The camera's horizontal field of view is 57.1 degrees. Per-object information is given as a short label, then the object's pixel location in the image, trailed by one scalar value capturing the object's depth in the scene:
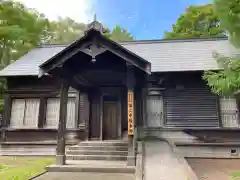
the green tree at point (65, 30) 28.86
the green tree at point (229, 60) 5.00
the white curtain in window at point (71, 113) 10.19
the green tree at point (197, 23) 21.06
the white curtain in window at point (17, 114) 10.38
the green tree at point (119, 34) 29.26
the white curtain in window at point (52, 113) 10.23
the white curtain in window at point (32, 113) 10.31
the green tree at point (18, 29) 17.44
